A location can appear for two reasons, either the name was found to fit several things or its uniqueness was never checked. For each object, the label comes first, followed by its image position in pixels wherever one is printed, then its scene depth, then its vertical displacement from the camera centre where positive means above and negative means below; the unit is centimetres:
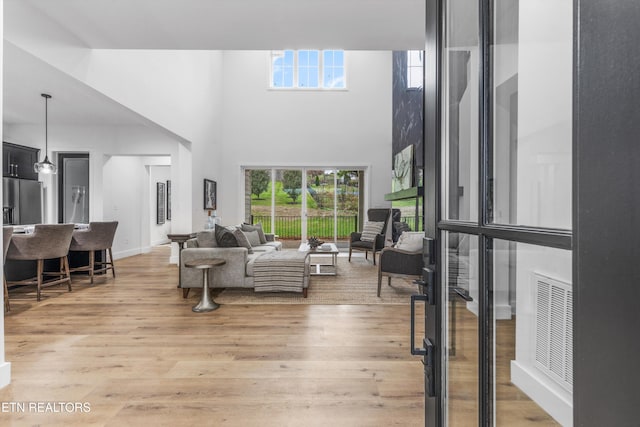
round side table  340 -87
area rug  373 -99
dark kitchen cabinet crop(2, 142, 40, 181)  526 +85
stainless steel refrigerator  518 +17
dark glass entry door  46 +0
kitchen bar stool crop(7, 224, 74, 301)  373 -38
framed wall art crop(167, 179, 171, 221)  1028 +39
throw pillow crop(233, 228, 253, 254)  445 -36
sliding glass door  832 +26
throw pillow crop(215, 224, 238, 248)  413 -33
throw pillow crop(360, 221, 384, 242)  656 -37
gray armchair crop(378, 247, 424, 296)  374 -59
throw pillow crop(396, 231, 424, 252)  392 -36
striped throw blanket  393 -74
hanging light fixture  495 +68
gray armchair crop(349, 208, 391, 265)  597 -49
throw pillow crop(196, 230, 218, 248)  418 -35
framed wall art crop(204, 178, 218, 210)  675 +37
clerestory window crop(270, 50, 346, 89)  830 +356
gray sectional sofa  394 -70
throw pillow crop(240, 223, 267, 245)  604 -31
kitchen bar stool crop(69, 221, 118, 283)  464 -39
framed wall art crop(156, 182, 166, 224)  966 +27
